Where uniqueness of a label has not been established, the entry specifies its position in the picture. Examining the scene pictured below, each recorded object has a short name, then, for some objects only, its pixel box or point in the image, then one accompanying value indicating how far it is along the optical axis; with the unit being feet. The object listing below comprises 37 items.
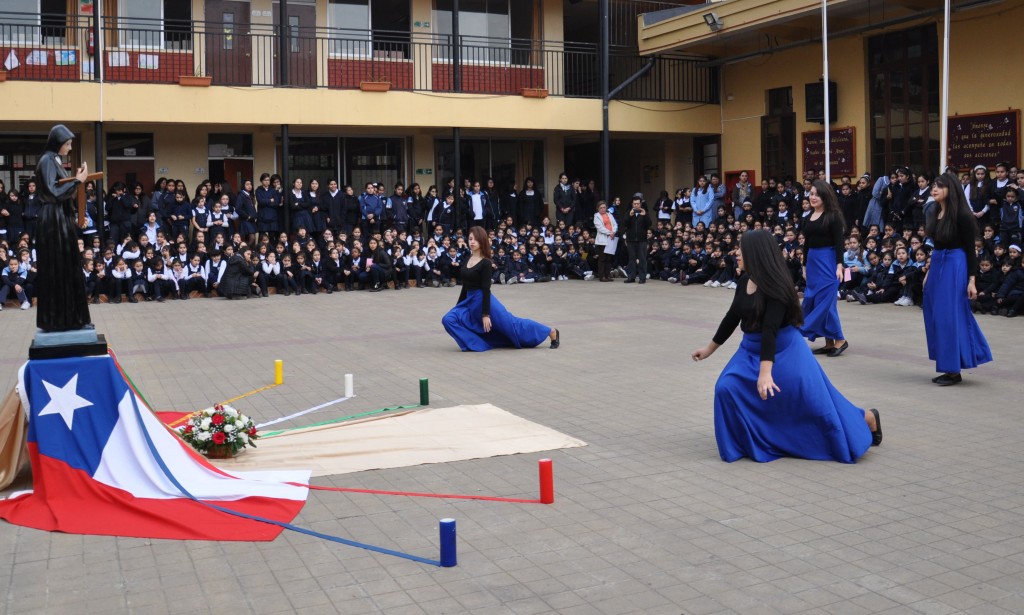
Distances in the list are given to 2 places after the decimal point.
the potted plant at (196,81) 78.89
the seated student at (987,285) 55.36
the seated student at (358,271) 78.43
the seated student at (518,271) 84.74
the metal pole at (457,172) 88.58
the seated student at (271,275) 74.79
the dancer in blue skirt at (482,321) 42.45
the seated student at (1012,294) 53.57
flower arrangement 23.73
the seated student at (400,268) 80.28
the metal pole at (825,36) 64.23
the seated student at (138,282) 70.74
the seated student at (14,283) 66.39
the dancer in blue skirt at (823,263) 38.75
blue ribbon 17.93
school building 75.46
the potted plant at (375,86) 84.53
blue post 16.99
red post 20.75
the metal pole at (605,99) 91.71
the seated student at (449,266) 82.48
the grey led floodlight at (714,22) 84.23
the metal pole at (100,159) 76.59
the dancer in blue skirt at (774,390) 23.15
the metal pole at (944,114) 49.45
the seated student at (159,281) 71.61
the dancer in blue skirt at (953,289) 32.99
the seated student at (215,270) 74.08
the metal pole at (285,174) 81.51
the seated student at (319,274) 76.95
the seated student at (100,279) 70.42
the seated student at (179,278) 72.74
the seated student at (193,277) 72.99
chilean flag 20.15
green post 31.42
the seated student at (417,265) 80.89
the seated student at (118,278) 70.69
